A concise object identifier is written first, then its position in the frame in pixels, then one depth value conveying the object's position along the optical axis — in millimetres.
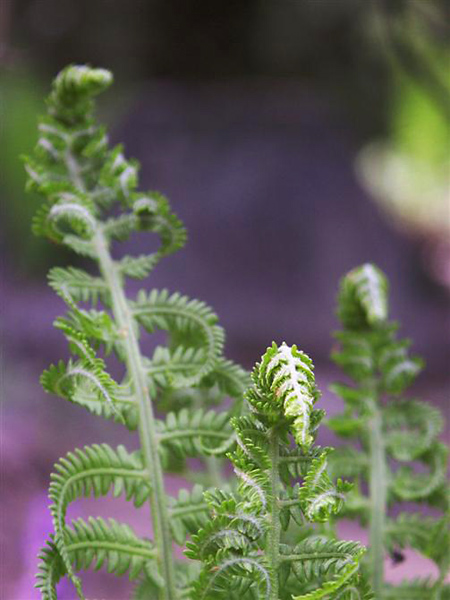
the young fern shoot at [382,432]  1512
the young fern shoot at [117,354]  1392
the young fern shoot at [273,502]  1342
